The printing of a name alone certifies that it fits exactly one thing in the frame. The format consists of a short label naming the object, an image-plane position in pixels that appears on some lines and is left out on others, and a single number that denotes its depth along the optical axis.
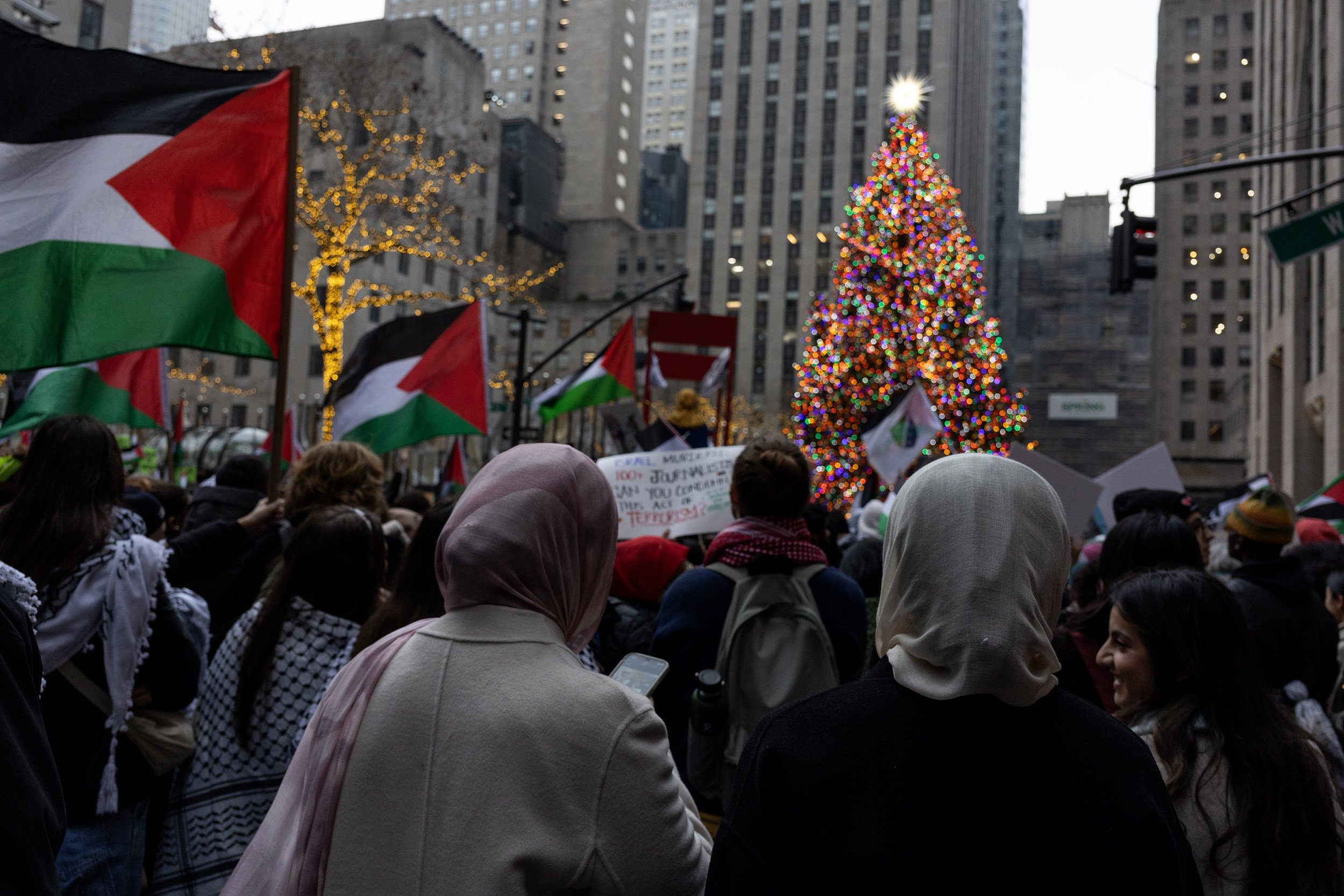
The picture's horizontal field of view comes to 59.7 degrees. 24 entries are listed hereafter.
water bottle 3.76
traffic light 13.70
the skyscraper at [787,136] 94.00
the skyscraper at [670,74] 176.88
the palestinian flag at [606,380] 14.34
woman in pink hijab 1.98
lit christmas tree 35.38
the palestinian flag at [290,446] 15.59
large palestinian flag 4.81
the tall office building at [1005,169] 101.00
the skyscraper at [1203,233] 84.56
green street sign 10.13
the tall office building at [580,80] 117.88
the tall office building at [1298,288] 27.27
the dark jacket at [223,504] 6.08
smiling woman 2.50
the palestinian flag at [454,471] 14.27
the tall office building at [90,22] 32.81
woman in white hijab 1.82
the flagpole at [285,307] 4.93
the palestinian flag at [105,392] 8.74
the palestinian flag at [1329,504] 11.01
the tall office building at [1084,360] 64.06
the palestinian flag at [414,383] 8.29
